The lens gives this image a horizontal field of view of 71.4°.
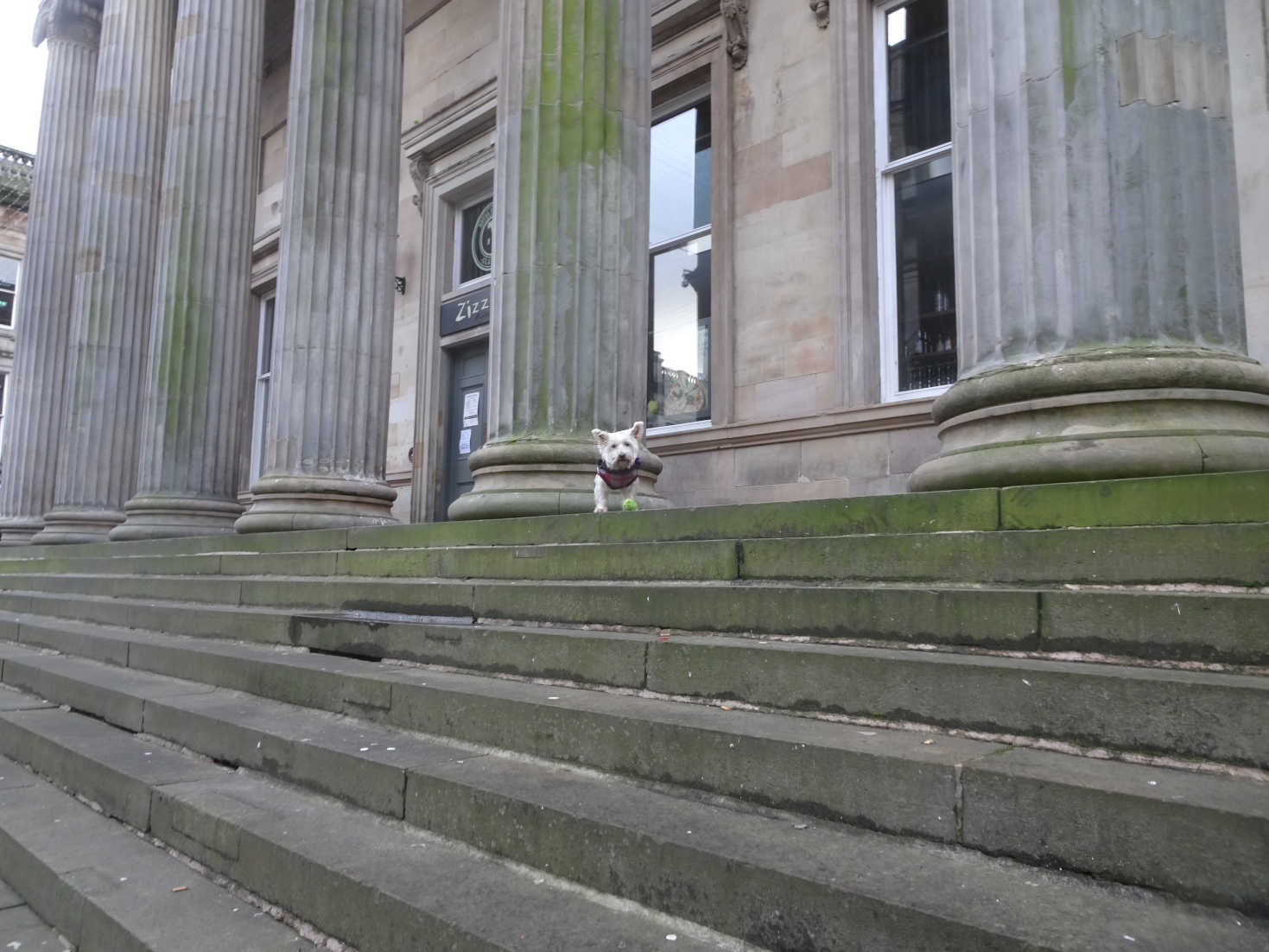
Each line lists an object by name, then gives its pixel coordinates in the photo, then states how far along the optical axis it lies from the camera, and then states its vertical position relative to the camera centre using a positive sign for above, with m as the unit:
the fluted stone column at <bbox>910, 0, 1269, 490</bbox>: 3.42 +1.31
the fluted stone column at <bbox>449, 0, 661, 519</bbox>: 6.37 +2.31
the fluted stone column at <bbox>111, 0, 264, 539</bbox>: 10.42 +3.31
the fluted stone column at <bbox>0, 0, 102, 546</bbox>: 14.20 +4.70
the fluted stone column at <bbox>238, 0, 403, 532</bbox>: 8.30 +2.76
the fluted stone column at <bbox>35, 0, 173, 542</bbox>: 12.36 +3.96
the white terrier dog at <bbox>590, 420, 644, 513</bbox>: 5.50 +0.63
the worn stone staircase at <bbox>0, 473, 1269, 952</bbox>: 1.94 -0.57
